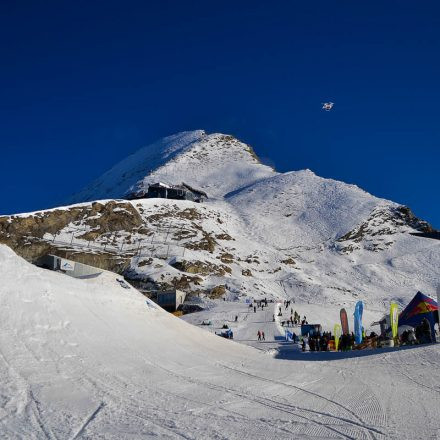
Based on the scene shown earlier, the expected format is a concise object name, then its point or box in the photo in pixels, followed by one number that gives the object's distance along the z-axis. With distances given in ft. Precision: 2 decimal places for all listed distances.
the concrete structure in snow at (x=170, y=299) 160.86
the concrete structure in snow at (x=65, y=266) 104.16
